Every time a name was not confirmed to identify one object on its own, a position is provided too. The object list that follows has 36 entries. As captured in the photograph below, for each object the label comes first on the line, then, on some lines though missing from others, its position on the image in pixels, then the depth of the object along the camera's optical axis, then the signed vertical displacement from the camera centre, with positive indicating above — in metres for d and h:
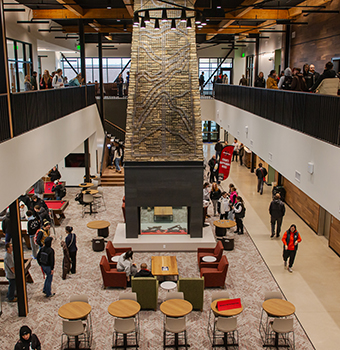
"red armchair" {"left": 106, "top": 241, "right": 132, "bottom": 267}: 12.53 -5.06
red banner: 17.17 -3.06
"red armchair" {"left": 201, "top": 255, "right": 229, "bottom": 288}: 11.56 -5.17
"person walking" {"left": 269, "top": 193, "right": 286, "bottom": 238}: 14.84 -4.39
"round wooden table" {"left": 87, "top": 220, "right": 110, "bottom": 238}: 14.84 -4.91
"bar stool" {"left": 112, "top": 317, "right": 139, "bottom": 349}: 9.01 -5.13
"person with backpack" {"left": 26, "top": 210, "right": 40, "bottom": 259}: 13.12 -4.37
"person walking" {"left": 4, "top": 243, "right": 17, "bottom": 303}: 10.45 -4.35
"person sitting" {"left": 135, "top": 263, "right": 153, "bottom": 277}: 10.92 -4.79
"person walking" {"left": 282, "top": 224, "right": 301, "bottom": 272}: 12.39 -4.66
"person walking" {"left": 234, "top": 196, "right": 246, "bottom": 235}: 15.21 -4.46
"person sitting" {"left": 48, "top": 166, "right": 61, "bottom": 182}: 20.77 -4.35
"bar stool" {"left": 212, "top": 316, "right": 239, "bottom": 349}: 8.99 -5.17
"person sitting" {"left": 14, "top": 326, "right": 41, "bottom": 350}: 7.75 -4.70
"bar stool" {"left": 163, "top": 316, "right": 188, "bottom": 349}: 9.02 -5.11
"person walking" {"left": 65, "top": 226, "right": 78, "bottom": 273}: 12.24 -4.68
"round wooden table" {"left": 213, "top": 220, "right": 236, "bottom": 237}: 14.96 -4.91
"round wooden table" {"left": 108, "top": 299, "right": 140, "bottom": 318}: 9.04 -4.85
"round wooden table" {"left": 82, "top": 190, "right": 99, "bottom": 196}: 18.43 -4.66
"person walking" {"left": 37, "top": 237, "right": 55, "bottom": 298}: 10.94 -4.47
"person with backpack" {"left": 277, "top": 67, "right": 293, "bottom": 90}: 12.75 +0.16
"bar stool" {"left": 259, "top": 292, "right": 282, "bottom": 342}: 9.57 -5.45
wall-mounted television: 22.77 -3.98
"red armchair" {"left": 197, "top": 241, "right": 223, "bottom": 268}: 12.55 -5.12
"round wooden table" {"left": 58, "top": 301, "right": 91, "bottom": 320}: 8.95 -4.83
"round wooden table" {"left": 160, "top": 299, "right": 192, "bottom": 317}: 9.05 -4.84
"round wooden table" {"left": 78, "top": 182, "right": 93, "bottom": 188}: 20.25 -4.74
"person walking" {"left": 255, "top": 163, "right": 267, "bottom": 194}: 21.19 -4.54
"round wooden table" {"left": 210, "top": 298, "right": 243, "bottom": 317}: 8.95 -4.81
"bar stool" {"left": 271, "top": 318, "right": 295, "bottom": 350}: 8.90 -5.05
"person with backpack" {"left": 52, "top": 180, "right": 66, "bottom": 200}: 19.34 -4.76
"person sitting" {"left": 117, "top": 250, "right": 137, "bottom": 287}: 11.48 -4.88
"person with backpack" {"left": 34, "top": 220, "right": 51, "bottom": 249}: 11.91 -4.20
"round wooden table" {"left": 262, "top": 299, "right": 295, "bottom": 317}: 8.99 -4.80
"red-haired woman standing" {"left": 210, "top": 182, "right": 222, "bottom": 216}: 17.56 -4.49
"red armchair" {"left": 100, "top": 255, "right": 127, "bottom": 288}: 11.55 -5.22
